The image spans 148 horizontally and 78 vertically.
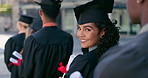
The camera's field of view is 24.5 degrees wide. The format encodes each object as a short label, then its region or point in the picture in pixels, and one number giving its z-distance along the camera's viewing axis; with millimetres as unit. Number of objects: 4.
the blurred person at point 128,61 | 1198
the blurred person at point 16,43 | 5223
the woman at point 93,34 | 2535
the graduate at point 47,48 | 3648
